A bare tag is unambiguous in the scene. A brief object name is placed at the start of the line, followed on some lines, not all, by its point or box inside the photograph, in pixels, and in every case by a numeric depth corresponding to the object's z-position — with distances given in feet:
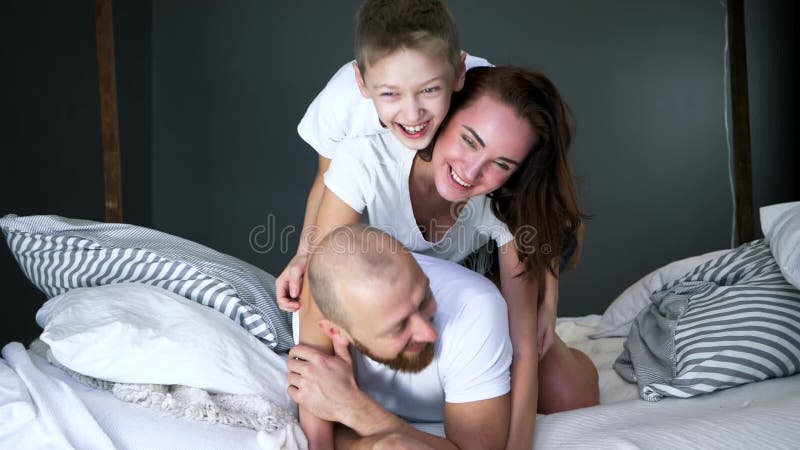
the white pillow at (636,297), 7.85
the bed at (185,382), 4.52
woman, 5.21
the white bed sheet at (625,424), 4.50
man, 4.63
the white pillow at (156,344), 4.82
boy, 5.09
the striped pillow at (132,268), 5.66
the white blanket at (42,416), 4.25
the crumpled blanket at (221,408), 4.66
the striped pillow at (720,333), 5.85
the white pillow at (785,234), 6.00
